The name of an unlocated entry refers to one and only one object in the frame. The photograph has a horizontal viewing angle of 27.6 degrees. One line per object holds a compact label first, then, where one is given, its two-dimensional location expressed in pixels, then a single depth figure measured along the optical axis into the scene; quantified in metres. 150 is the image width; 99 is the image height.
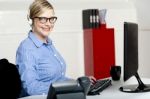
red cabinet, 4.30
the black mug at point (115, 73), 2.80
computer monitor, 1.97
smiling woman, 2.28
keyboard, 2.11
